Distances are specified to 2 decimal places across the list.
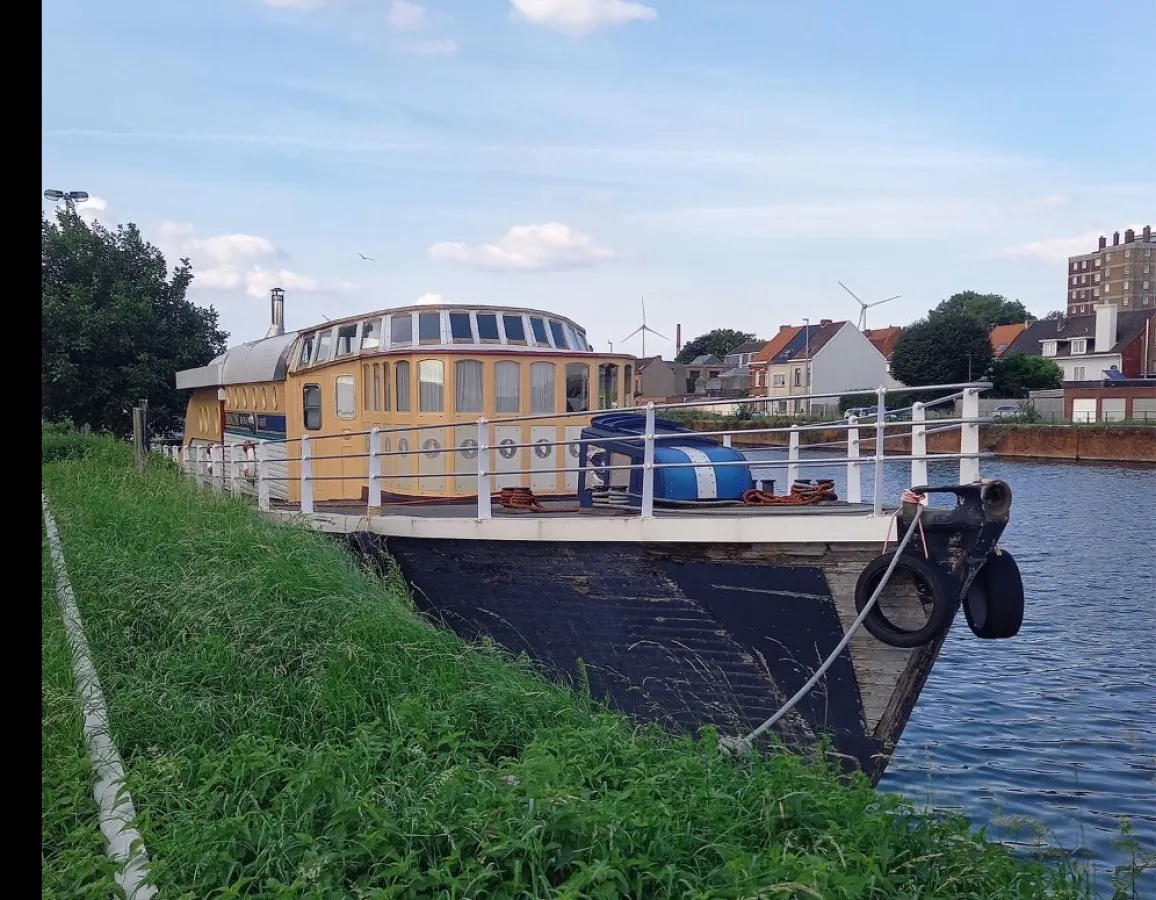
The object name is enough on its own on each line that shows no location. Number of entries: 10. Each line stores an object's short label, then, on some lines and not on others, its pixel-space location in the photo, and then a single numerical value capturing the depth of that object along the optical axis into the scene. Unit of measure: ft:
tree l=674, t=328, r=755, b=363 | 396.16
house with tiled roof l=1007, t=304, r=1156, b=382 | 220.64
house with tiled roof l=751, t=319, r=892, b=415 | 232.12
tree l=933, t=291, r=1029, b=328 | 315.99
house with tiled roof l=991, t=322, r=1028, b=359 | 261.03
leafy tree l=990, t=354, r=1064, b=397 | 191.01
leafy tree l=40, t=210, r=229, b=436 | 92.27
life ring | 50.37
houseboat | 22.74
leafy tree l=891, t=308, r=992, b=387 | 191.72
